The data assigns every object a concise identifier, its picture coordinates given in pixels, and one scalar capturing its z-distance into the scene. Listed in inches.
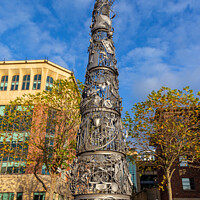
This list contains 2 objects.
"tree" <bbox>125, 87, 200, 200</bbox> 675.4
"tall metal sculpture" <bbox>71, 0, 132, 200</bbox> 282.8
